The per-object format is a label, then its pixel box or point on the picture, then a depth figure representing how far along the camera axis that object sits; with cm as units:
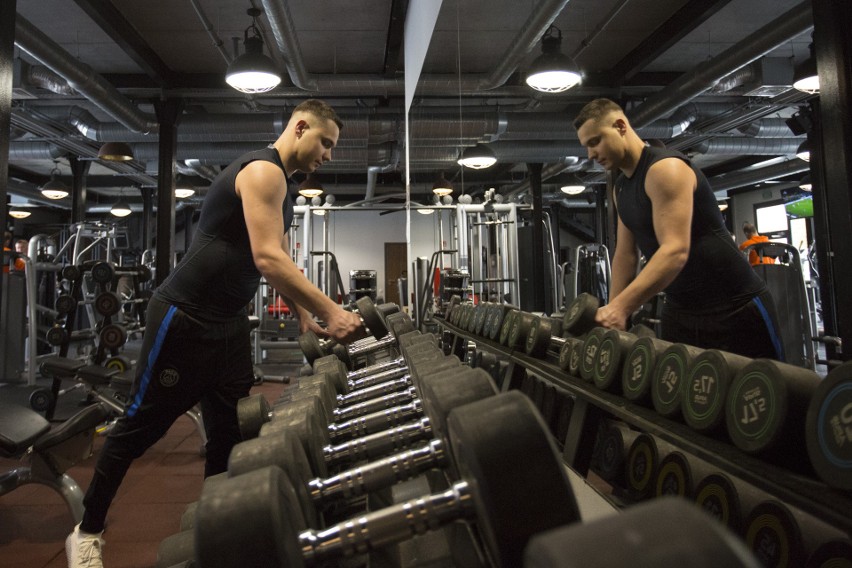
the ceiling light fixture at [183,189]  865
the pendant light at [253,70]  399
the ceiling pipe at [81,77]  397
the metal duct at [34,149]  760
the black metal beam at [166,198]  585
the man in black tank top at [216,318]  149
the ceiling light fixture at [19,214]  1121
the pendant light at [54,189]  834
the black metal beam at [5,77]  254
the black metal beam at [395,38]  464
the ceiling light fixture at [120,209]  1045
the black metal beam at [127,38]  441
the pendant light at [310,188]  737
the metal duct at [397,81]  364
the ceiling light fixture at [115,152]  578
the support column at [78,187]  805
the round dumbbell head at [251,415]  105
